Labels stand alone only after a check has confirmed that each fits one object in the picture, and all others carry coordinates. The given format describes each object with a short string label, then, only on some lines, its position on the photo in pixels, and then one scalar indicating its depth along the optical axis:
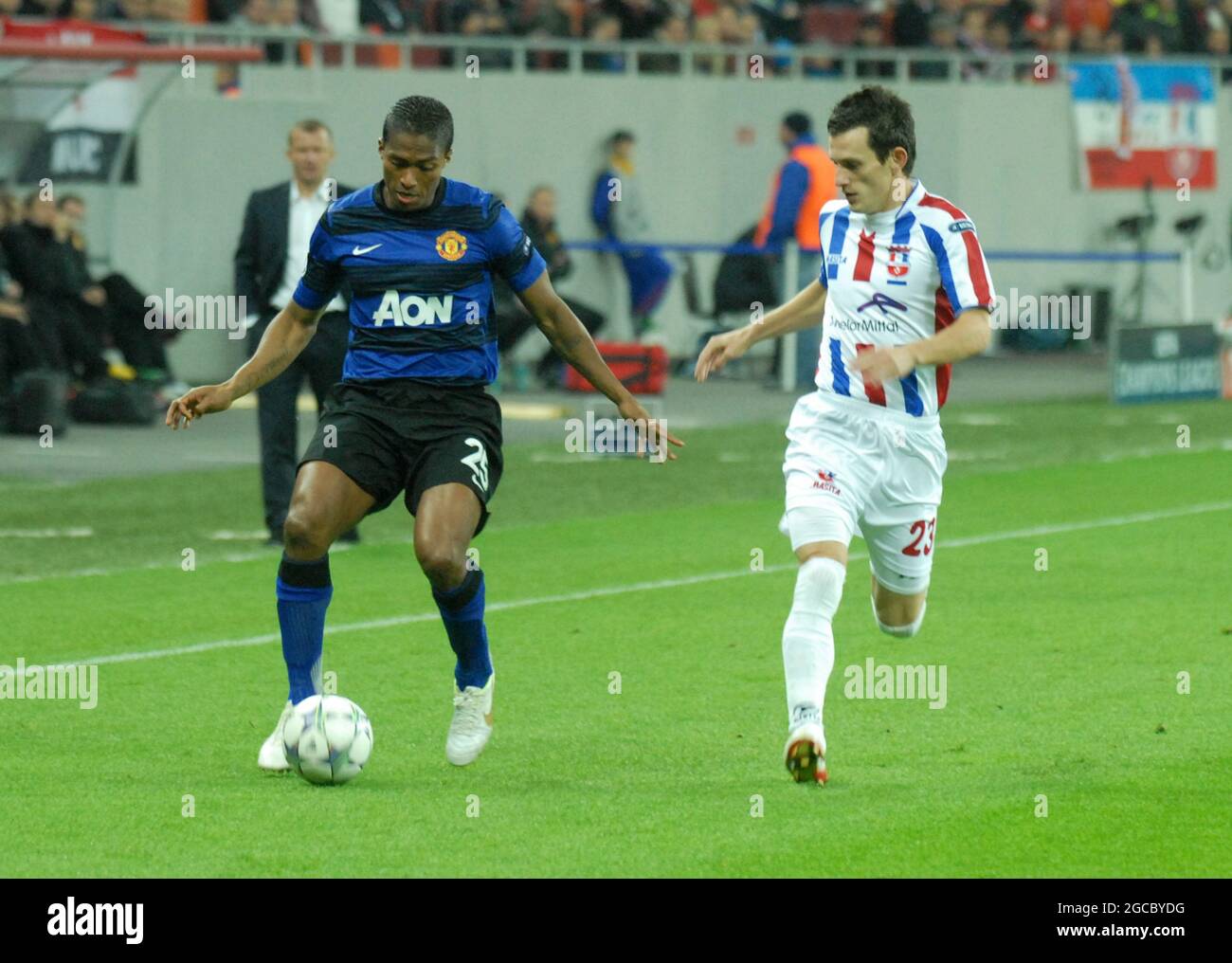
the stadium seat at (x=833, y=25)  29.02
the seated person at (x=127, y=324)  20.19
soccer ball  7.18
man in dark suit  12.20
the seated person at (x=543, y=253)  22.81
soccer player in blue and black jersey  7.43
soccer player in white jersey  7.32
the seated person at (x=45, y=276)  19.23
